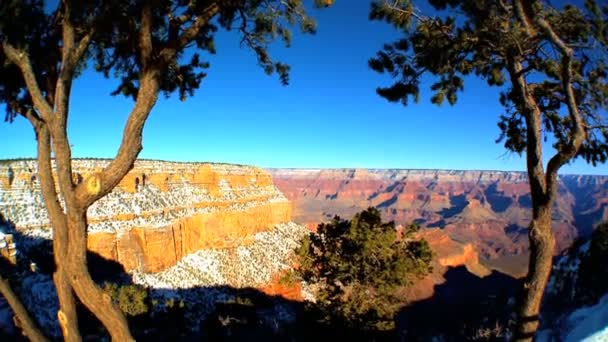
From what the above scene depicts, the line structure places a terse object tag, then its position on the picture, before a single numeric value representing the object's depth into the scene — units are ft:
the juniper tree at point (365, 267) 50.11
